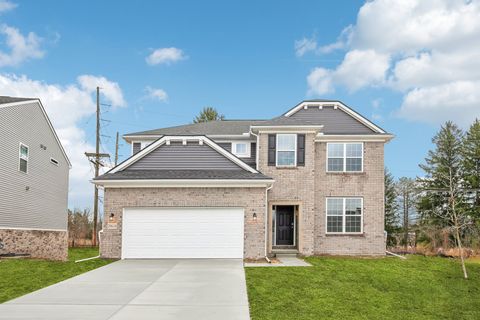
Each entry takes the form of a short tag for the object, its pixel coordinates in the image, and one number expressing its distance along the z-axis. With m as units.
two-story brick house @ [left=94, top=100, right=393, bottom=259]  16.73
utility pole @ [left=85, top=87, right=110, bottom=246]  31.69
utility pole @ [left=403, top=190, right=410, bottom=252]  36.24
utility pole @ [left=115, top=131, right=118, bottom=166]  35.71
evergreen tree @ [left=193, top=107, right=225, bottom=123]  44.06
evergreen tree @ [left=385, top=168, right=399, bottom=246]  36.53
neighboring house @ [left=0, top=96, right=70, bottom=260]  19.66
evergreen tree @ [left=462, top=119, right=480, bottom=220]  34.62
